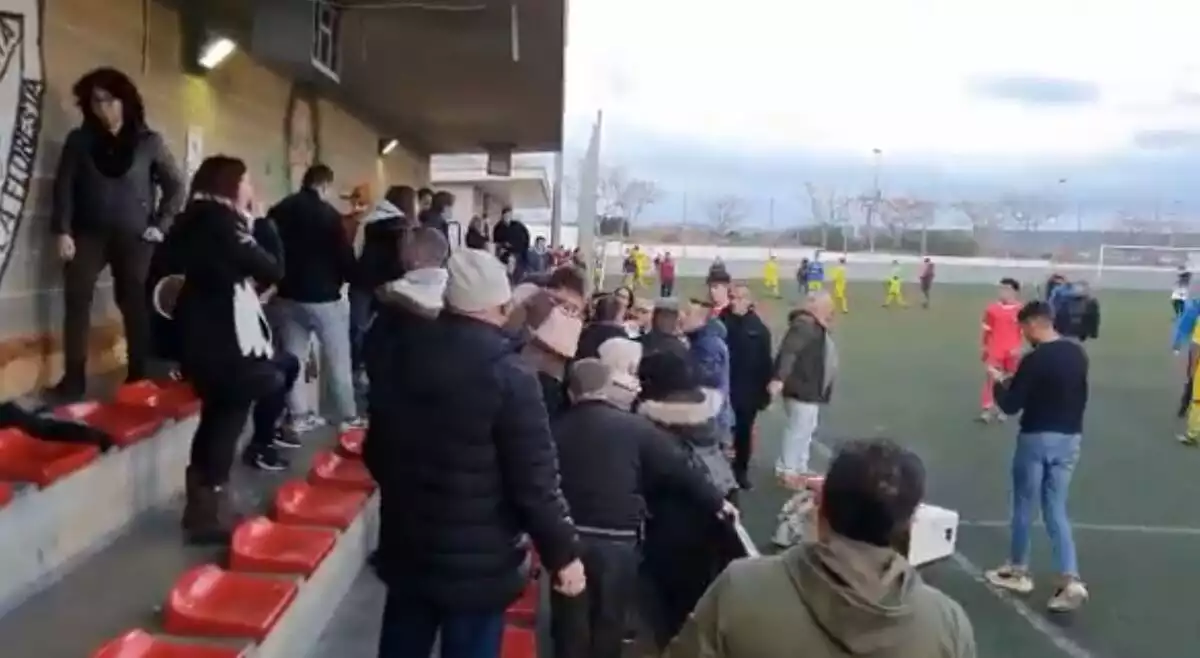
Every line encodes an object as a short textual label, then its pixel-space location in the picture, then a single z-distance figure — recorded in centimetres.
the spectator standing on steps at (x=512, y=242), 1556
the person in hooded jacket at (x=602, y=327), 660
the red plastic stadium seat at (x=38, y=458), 443
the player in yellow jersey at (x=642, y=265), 4653
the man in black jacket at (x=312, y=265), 706
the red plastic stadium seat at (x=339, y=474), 622
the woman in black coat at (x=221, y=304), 470
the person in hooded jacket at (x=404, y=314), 349
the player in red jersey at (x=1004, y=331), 1380
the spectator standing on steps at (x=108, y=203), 594
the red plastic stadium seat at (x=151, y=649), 356
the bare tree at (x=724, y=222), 7906
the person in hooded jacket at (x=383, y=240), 741
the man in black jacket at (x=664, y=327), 704
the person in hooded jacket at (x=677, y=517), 478
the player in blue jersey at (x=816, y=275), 4085
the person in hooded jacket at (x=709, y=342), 856
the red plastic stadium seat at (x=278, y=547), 462
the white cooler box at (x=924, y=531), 634
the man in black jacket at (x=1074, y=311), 763
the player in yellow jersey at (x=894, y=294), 4306
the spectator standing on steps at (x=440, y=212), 1045
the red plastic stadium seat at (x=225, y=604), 389
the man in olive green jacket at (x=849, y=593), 226
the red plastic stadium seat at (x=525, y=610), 580
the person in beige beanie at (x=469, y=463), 338
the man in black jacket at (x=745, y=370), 987
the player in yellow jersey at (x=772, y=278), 4672
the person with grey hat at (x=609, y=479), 462
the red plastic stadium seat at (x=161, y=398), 595
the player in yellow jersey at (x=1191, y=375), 1345
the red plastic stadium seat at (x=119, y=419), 519
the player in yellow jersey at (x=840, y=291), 4027
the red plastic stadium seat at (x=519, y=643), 523
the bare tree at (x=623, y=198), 7300
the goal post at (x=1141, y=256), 6538
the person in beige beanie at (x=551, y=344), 599
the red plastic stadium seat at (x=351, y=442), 689
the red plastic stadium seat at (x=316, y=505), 546
